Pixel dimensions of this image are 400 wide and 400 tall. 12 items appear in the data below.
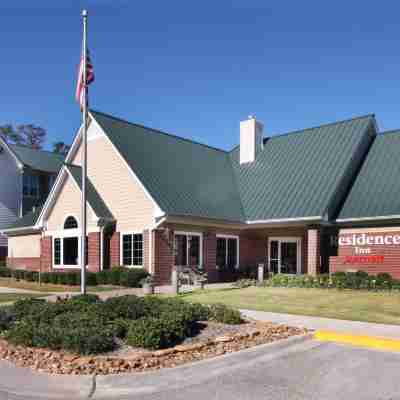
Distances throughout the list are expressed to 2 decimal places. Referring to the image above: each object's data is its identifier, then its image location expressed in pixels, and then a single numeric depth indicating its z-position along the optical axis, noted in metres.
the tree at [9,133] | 73.56
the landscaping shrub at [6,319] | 9.30
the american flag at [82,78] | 15.13
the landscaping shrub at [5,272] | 28.03
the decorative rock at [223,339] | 8.29
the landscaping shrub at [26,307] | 9.82
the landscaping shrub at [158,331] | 7.63
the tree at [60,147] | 78.81
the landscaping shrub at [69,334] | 7.29
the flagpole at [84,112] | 14.58
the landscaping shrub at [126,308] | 9.51
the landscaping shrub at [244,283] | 20.27
